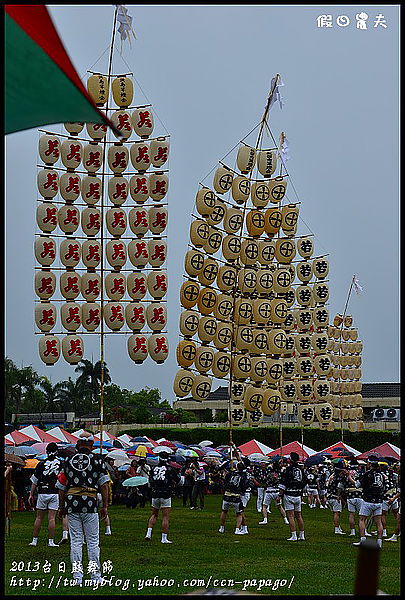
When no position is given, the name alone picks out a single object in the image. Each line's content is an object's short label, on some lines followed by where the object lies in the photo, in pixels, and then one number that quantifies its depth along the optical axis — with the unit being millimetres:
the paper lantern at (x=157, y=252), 22203
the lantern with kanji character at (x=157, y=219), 22047
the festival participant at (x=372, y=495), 15820
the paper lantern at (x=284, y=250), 27391
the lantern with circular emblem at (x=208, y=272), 24844
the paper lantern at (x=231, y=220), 25844
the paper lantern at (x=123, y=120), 21688
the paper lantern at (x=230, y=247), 25625
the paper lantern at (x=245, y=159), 26016
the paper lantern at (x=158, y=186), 21922
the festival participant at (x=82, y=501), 11094
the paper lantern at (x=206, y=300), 24828
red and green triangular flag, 4840
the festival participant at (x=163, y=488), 15641
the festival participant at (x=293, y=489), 16938
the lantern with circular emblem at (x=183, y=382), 24219
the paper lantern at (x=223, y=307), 25047
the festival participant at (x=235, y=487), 17344
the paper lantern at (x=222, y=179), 25562
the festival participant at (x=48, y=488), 14867
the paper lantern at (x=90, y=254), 21609
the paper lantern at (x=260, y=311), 26109
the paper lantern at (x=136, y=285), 22031
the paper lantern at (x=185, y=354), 24312
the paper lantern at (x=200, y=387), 24453
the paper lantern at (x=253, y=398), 25953
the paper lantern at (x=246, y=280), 25766
